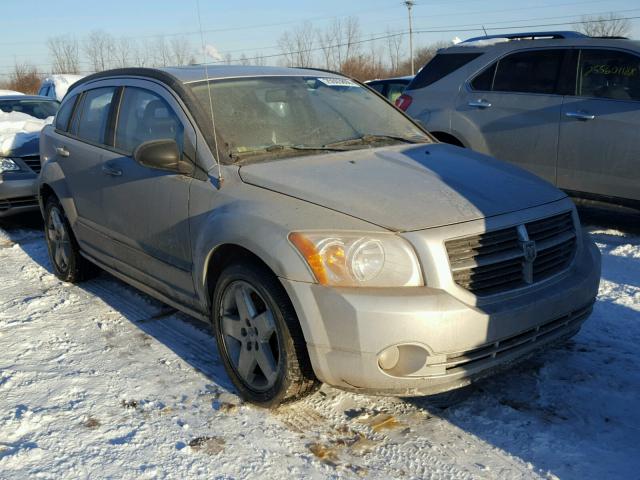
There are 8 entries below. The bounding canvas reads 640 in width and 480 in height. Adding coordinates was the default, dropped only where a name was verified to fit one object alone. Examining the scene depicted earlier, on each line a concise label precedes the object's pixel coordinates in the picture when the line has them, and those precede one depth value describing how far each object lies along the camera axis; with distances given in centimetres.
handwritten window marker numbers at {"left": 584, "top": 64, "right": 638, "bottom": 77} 587
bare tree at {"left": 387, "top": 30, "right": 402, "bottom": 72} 6116
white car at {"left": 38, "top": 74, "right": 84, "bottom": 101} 2067
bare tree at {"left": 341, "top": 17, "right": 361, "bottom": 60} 5499
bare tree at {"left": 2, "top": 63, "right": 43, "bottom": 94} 4462
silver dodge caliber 278
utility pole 5014
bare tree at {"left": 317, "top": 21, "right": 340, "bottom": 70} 5166
